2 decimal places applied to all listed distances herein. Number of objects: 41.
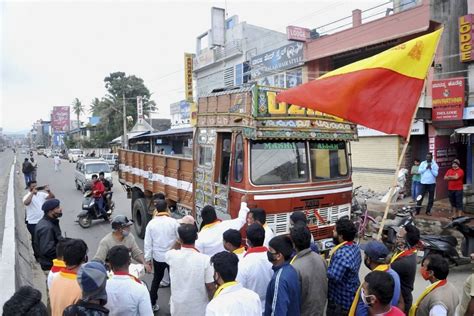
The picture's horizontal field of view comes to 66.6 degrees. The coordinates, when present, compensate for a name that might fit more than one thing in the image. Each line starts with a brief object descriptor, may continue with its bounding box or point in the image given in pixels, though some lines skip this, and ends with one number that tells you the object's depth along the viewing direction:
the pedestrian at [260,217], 4.39
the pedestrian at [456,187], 9.53
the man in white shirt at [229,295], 2.40
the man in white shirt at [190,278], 3.37
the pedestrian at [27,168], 17.28
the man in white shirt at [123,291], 2.76
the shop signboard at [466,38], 10.98
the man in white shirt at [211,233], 4.16
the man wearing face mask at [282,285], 2.92
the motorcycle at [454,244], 6.10
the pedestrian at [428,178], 10.26
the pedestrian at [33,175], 18.12
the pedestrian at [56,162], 28.91
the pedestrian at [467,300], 2.90
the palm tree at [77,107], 82.81
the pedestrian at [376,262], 2.98
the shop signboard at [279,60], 17.70
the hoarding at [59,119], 79.69
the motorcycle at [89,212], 10.41
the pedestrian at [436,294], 2.79
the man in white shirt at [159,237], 4.95
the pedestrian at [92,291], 2.37
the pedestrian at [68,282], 2.82
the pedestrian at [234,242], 3.52
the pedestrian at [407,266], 3.37
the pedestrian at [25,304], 1.99
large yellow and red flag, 4.58
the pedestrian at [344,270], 3.50
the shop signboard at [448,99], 11.17
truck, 5.32
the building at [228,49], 25.06
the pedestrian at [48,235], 4.76
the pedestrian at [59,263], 3.10
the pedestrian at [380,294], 2.36
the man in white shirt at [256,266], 3.33
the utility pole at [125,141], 29.52
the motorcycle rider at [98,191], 10.57
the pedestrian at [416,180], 11.01
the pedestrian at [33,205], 6.68
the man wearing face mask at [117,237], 4.28
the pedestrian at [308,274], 3.35
